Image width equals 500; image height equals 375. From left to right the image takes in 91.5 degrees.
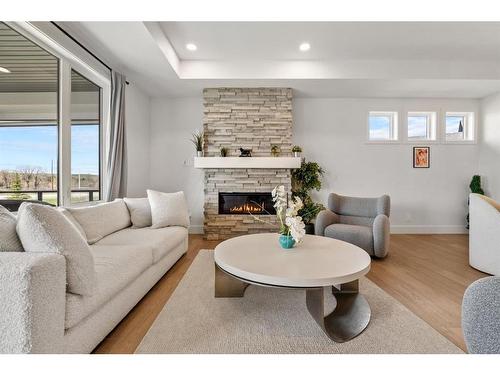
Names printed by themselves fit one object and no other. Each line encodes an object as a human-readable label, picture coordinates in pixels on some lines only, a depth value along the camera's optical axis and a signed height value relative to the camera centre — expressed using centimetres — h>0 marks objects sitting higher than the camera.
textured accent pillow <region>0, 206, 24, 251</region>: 122 -26
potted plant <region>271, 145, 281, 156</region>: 412 +60
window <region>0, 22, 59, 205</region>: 205 +60
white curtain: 328 +65
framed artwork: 463 +56
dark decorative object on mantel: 410 +55
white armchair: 257 -53
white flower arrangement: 189 -25
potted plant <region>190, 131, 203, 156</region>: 410 +70
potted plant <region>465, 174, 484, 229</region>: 437 +3
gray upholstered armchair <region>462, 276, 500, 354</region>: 74 -41
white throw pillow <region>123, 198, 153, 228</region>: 302 -34
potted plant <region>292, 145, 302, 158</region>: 414 +60
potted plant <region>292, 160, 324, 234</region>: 430 +7
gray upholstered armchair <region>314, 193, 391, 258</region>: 307 -50
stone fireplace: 416 +79
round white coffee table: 148 -54
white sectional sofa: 100 -58
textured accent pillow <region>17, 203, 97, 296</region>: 123 -29
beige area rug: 145 -96
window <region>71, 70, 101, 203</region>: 290 +58
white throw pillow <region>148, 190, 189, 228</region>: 300 -31
